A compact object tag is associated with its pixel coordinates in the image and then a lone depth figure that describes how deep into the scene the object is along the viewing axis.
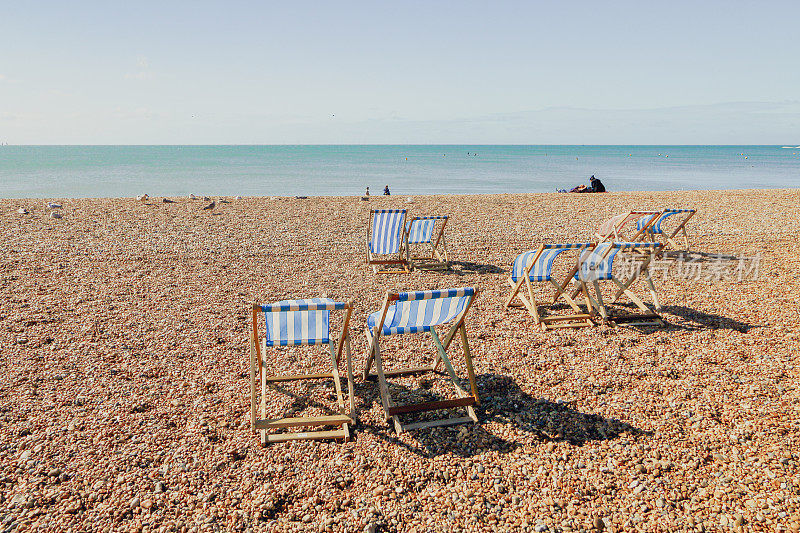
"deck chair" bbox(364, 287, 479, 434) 3.61
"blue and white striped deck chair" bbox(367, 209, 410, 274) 8.15
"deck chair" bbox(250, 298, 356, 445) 3.49
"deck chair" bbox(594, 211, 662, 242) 8.82
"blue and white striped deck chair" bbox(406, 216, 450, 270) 8.22
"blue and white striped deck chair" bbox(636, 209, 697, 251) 8.66
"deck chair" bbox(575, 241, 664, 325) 5.54
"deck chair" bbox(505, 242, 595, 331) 5.55
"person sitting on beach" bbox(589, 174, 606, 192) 19.55
